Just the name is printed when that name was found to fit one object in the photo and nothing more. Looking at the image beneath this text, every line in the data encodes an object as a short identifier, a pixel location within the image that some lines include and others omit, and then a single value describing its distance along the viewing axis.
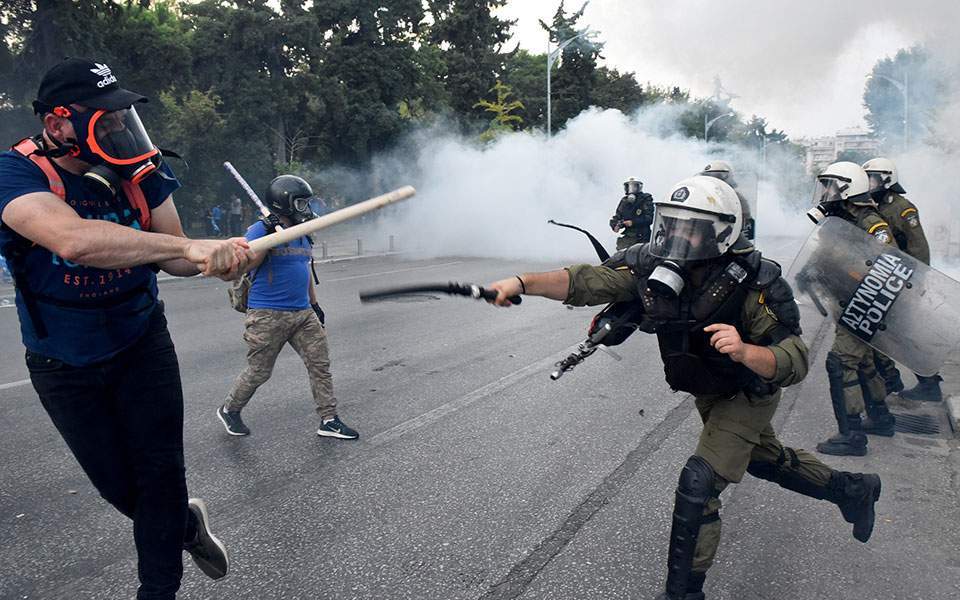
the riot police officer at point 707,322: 2.68
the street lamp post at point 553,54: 25.43
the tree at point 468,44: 35.19
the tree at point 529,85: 38.91
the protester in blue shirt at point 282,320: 4.66
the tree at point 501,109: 30.02
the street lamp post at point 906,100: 19.97
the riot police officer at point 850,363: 4.50
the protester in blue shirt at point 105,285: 2.20
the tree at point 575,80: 36.09
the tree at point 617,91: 38.84
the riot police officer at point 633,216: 10.21
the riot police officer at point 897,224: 5.09
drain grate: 4.98
